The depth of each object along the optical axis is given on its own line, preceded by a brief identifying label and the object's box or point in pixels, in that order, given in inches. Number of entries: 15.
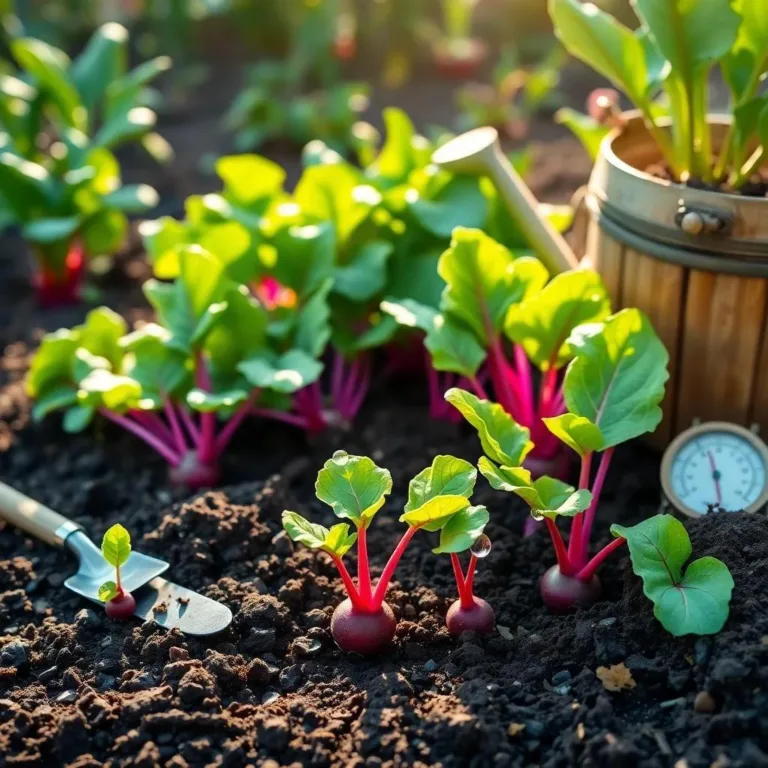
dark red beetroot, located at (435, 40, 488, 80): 93.3
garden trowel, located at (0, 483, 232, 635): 37.5
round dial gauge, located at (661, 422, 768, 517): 38.8
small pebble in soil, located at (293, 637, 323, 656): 36.9
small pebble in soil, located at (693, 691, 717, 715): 33.6
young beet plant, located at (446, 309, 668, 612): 36.0
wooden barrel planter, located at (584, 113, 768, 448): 38.8
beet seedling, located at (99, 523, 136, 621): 36.4
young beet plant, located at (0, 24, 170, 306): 52.9
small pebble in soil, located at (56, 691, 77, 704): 35.9
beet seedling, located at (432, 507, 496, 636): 35.0
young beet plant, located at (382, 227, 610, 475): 40.1
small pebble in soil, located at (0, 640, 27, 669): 37.0
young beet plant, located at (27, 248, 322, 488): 42.6
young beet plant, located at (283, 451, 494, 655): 35.0
